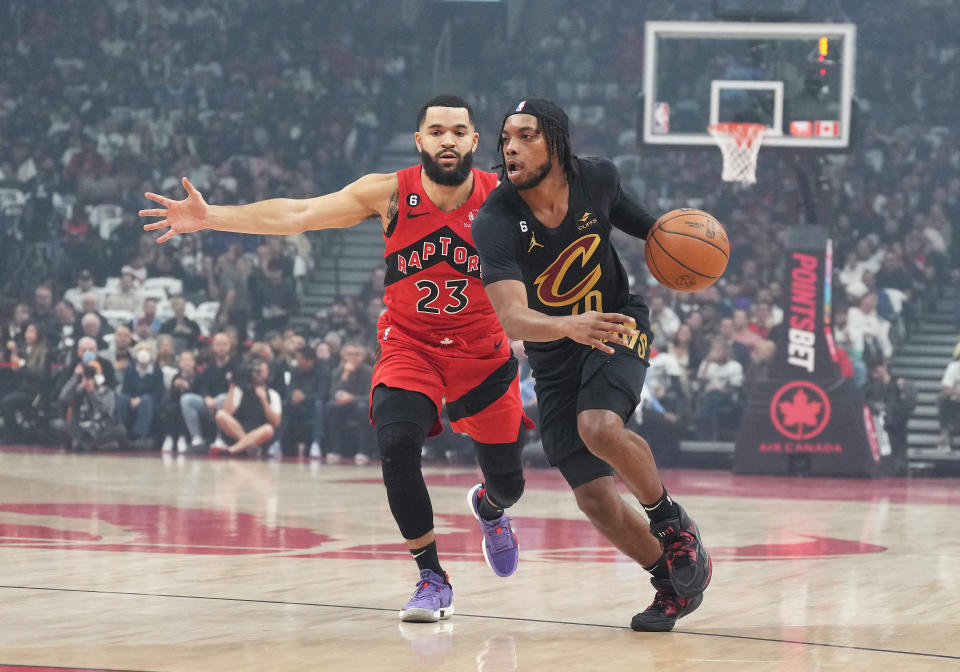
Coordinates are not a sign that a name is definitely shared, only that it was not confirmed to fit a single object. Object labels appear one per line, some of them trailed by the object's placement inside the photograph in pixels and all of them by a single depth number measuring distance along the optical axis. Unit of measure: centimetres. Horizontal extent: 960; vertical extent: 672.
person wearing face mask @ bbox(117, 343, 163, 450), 2933
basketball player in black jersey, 907
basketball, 948
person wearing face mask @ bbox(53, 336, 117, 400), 2961
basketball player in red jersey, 1032
